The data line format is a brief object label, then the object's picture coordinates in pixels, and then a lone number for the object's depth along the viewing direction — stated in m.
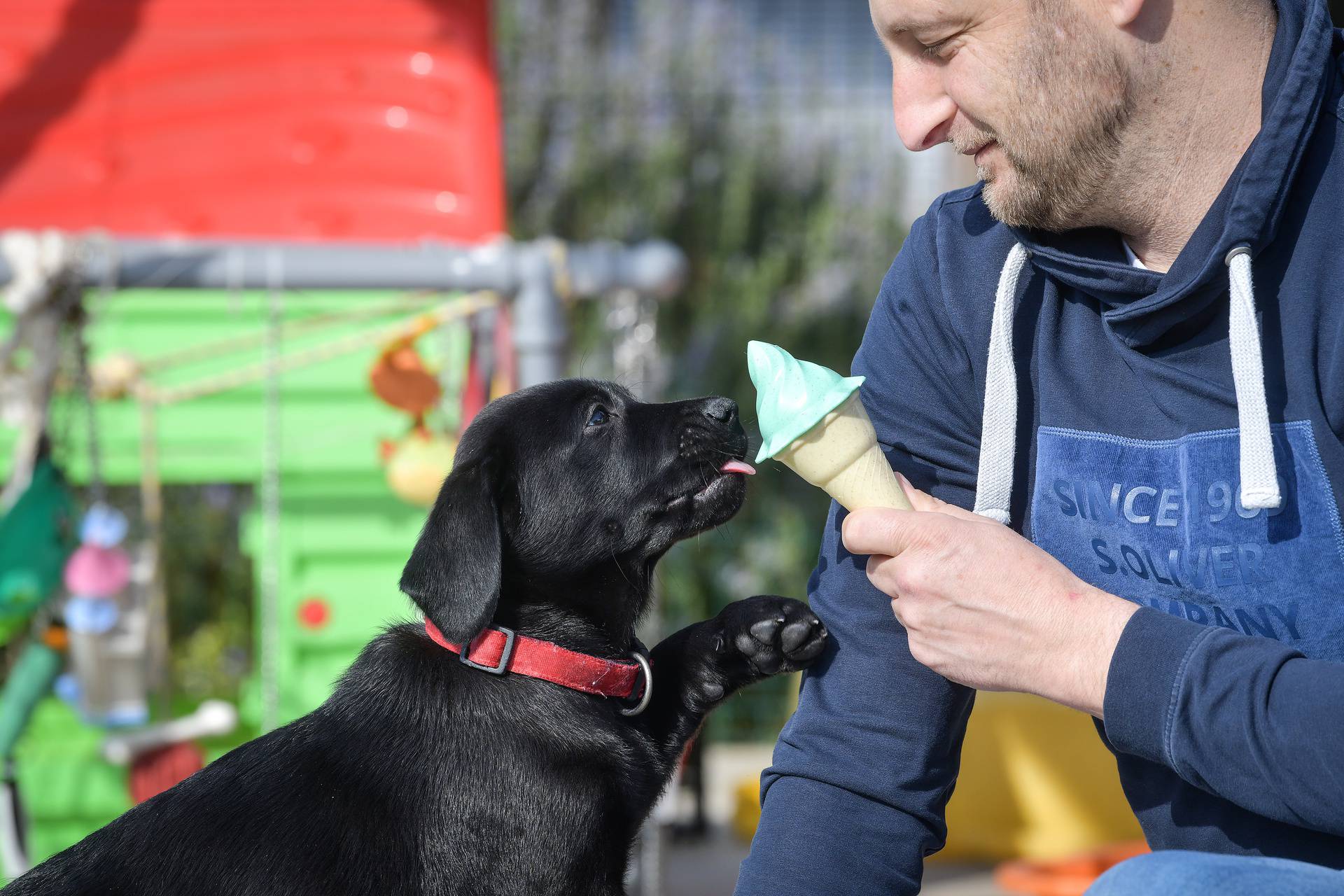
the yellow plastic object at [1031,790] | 4.78
